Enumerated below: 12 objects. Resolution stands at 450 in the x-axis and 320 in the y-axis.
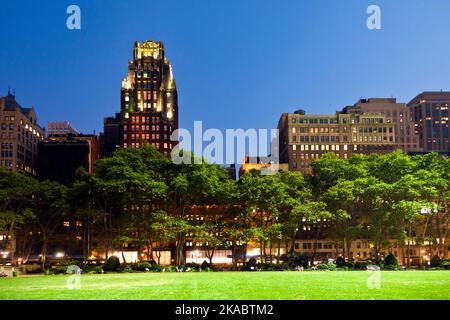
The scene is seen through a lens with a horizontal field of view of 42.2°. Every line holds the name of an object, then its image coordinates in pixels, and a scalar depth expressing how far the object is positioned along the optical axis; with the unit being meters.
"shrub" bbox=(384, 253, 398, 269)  85.31
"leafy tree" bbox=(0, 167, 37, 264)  90.88
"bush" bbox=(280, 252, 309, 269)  88.38
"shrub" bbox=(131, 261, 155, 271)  85.25
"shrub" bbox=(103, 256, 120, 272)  82.81
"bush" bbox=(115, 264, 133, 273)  81.81
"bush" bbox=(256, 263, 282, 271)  88.12
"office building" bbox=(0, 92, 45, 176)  179.38
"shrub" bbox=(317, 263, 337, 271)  82.56
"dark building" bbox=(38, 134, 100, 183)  197.41
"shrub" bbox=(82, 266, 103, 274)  80.62
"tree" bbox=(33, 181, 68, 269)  94.88
